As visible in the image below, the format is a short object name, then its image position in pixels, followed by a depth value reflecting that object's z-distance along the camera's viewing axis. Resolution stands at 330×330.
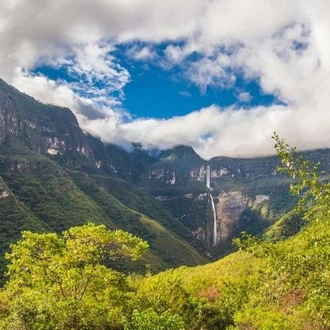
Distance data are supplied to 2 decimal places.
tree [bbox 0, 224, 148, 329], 24.41
